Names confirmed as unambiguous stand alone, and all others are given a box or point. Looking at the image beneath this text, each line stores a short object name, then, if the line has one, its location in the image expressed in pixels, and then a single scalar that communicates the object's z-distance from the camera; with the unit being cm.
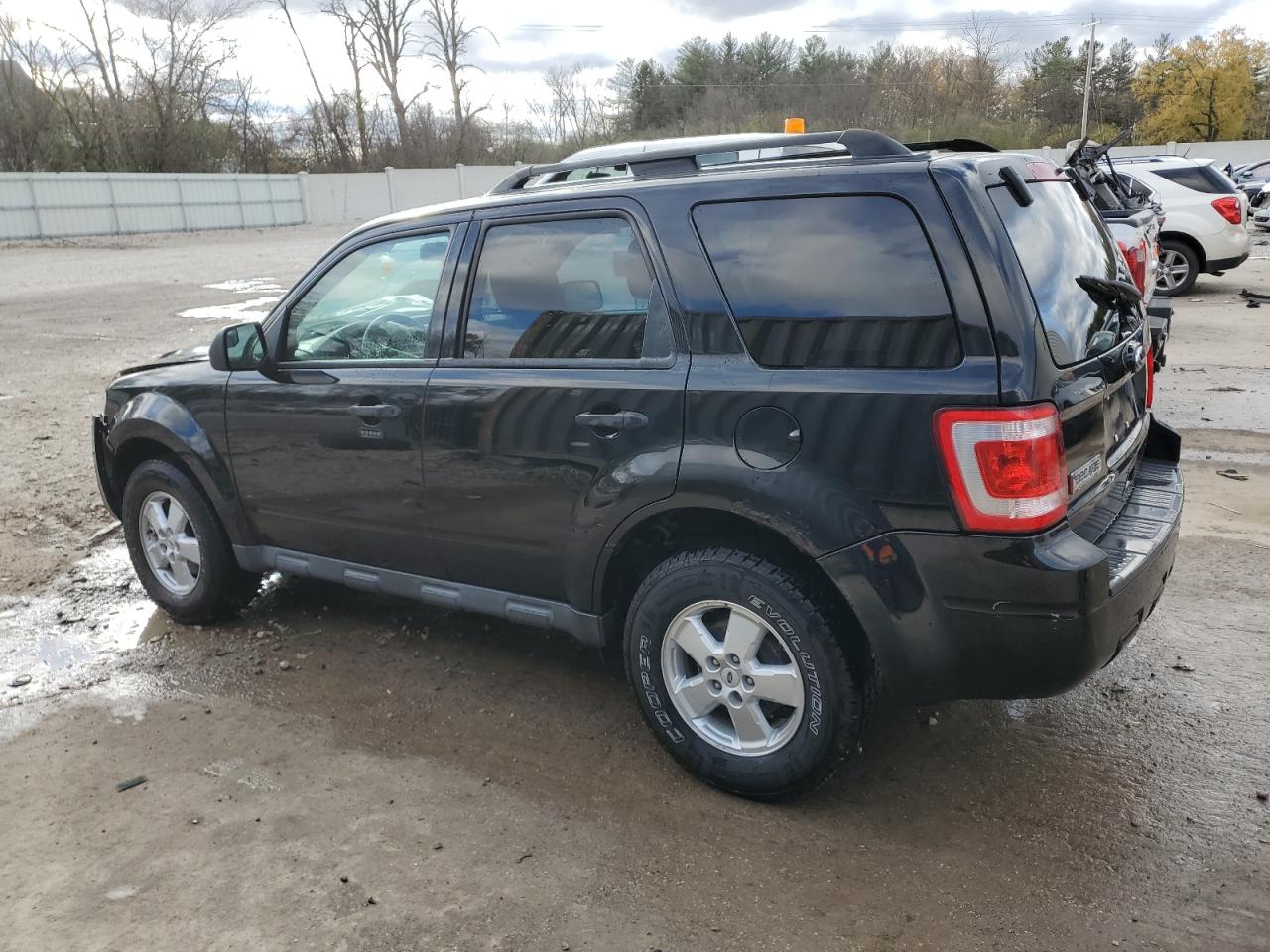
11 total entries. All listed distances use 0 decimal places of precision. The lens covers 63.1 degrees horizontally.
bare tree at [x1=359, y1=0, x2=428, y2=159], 5491
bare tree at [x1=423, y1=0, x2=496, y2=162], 5609
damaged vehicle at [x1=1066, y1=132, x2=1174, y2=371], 608
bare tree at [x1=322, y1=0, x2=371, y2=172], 5416
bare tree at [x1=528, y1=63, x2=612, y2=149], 5691
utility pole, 5377
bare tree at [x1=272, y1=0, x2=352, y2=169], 5331
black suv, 270
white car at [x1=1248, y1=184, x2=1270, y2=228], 2334
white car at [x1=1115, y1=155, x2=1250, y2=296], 1316
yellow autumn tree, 5447
